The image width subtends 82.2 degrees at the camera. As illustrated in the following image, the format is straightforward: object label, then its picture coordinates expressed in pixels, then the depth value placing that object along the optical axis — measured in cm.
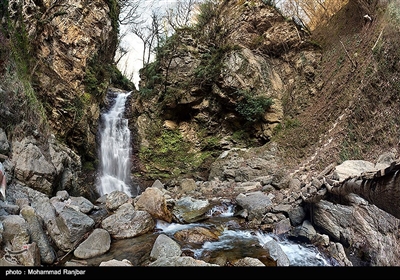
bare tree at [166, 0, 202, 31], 2148
